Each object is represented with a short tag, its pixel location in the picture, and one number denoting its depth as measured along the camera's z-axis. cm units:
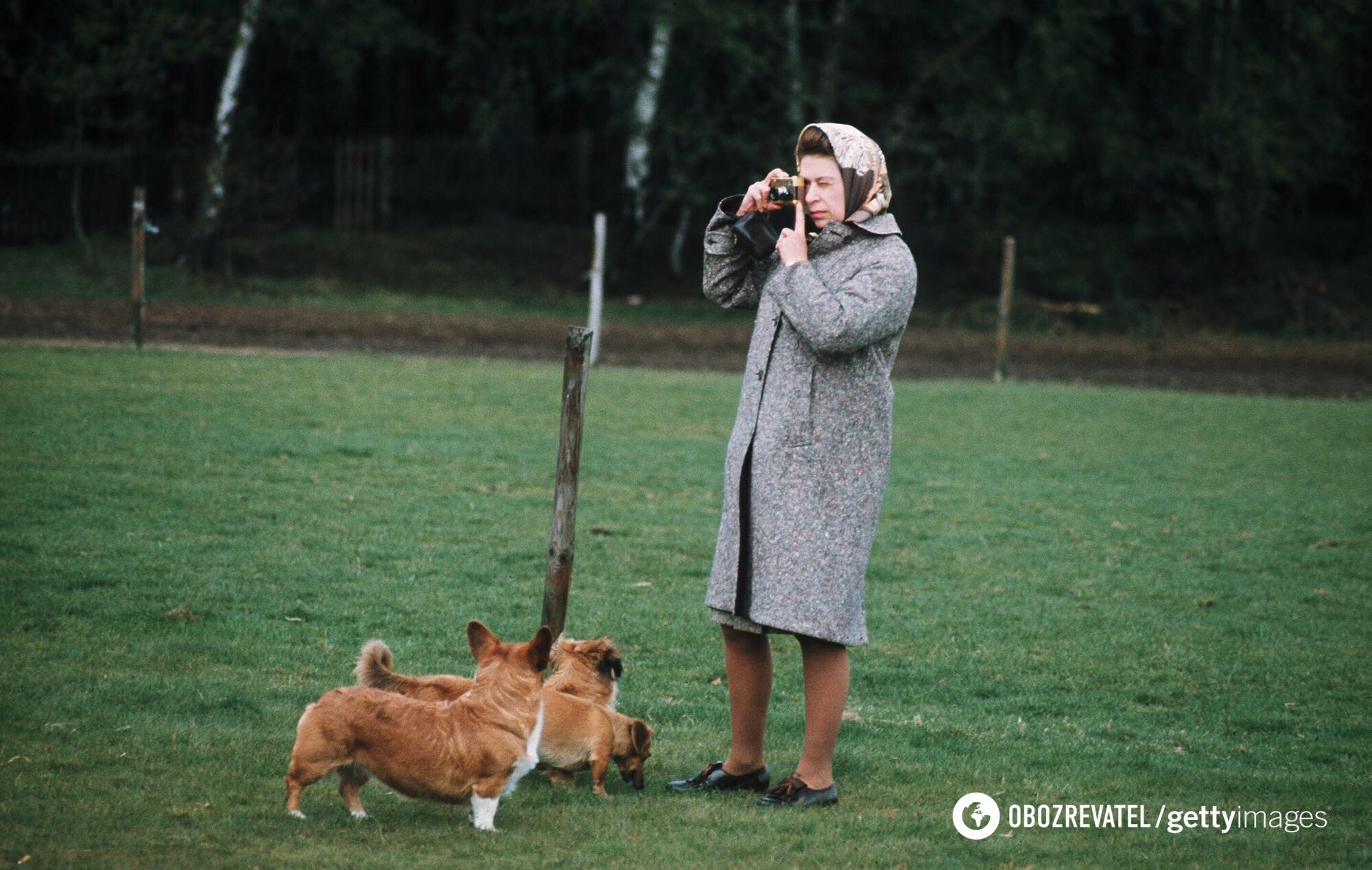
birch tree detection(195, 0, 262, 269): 5081
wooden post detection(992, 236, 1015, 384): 3903
